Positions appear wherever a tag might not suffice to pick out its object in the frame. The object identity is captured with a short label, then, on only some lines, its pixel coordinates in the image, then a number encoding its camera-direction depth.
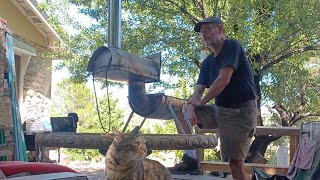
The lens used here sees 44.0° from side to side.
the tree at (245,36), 5.75
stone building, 7.33
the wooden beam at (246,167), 4.04
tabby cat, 1.61
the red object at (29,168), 1.85
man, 2.74
